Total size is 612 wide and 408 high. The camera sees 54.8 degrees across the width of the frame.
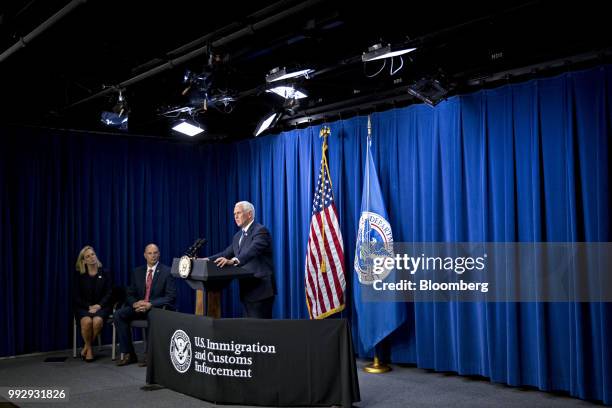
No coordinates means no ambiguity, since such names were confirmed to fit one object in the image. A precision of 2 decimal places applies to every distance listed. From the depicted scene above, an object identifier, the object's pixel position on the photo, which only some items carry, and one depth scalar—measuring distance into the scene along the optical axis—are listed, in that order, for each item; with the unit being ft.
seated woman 21.62
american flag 20.15
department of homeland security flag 19.02
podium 14.82
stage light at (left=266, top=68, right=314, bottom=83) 16.99
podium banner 13.69
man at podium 17.23
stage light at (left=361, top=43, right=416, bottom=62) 14.84
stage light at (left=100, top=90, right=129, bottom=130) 20.76
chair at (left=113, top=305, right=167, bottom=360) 20.84
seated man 20.99
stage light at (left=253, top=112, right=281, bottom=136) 21.80
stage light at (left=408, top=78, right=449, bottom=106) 16.87
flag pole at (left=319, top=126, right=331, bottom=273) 21.07
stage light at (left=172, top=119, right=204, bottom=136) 22.59
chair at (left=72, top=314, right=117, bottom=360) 21.80
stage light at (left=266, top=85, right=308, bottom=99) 18.77
